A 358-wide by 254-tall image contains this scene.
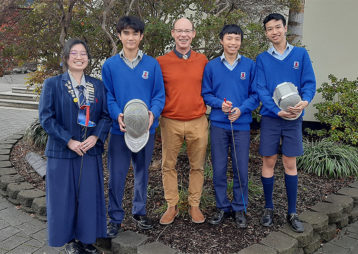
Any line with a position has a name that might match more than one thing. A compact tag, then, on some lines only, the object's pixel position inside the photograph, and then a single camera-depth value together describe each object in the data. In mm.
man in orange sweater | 3260
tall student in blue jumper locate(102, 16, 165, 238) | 3082
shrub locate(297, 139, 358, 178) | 4914
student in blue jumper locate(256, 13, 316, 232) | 3210
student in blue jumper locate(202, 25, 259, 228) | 3244
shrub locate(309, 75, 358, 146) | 5602
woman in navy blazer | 2816
